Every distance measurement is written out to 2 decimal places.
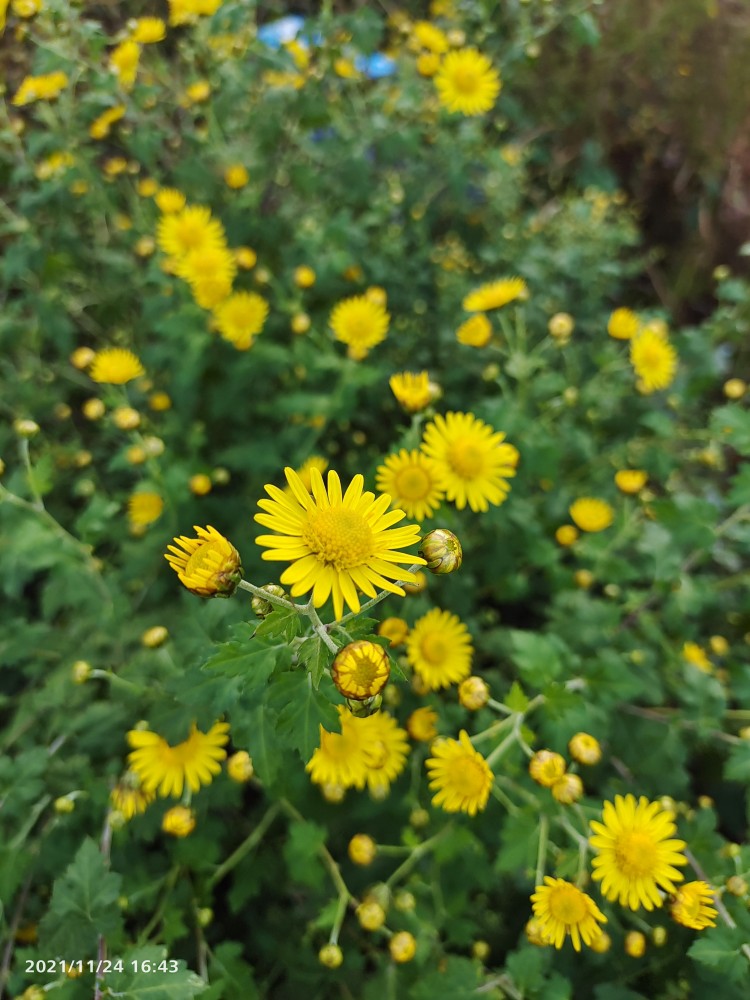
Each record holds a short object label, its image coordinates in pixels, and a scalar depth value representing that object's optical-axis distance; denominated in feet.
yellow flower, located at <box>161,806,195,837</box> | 0.56
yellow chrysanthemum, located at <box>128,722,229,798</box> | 0.59
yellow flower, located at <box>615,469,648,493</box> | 0.77
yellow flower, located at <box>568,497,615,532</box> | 0.79
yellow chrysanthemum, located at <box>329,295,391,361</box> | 0.78
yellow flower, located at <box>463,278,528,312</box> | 0.74
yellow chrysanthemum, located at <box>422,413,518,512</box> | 0.62
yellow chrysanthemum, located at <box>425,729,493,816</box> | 0.53
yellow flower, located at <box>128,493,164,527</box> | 0.78
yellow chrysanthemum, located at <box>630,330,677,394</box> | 0.81
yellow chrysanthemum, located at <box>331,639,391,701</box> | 0.40
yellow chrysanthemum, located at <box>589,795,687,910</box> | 0.52
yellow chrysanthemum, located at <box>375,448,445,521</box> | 0.57
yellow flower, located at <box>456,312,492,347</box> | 0.75
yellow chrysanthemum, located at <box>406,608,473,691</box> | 0.63
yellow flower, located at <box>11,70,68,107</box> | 0.80
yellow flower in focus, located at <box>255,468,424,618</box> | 0.45
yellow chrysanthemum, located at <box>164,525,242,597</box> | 0.42
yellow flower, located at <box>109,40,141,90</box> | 0.82
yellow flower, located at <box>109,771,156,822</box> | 0.57
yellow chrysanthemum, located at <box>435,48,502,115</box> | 0.86
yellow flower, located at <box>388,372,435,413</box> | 0.61
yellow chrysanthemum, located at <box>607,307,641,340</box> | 0.79
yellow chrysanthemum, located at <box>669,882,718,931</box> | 0.49
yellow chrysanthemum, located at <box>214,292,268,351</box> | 0.80
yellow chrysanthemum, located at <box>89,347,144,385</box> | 0.73
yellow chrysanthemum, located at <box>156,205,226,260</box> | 0.82
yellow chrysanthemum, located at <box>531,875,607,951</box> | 0.49
